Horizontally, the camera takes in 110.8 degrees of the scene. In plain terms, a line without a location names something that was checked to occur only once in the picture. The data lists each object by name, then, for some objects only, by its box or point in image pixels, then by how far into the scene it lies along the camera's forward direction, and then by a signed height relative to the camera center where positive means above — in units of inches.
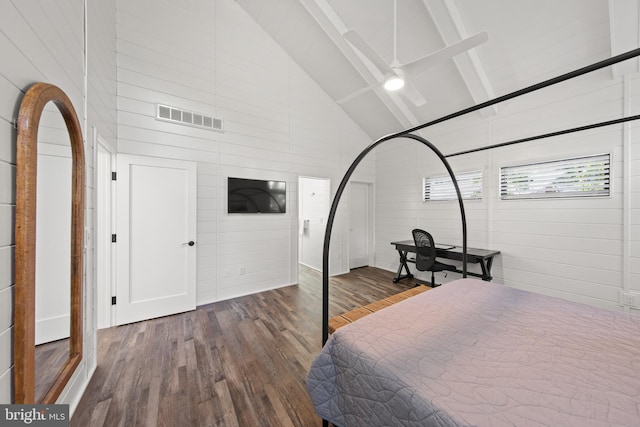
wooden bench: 62.2 -30.6
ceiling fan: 71.9 +54.7
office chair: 134.2 -25.6
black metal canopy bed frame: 28.5 -24.8
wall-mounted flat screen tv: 134.0 +9.9
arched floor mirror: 35.8 -6.5
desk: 122.5 -24.6
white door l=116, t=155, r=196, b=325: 102.3 -13.6
